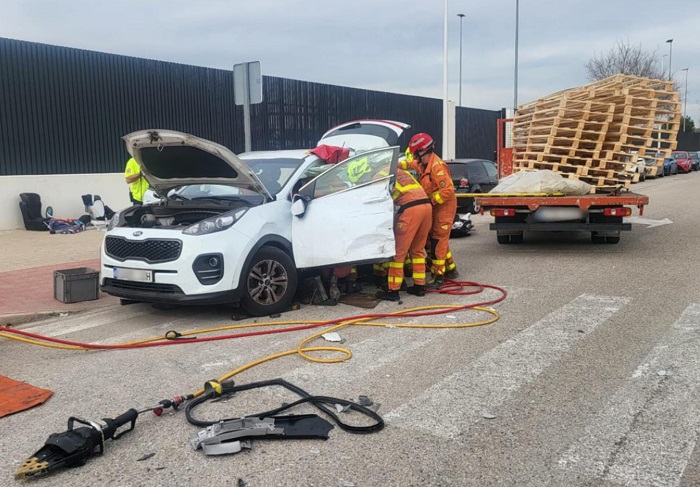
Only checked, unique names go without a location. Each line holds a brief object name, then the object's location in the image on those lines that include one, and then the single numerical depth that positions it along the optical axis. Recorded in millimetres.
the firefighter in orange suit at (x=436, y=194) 7914
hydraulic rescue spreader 3330
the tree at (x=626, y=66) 43562
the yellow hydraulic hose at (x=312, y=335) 5085
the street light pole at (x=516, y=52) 31962
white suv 6082
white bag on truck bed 9711
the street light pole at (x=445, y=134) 24109
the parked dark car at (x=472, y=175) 14688
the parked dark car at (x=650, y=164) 10711
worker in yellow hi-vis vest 9508
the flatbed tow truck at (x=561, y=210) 9492
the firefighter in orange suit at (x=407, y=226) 7215
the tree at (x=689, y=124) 70469
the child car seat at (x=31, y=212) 13406
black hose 3752
